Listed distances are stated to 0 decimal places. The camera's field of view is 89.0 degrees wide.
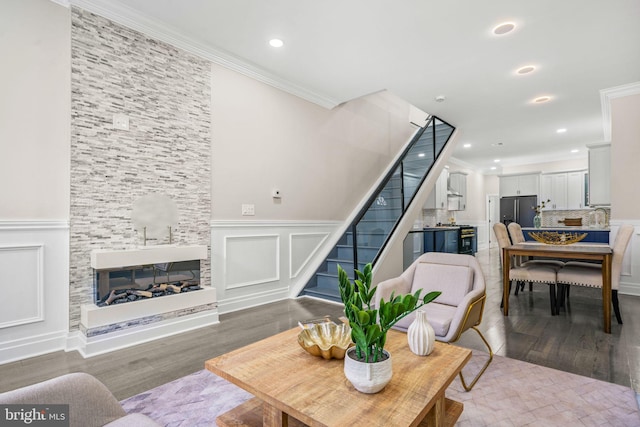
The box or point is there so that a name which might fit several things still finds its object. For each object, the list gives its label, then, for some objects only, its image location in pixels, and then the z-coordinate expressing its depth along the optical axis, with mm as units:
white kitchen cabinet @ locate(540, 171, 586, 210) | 9242
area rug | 1802
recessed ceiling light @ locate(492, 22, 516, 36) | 3197
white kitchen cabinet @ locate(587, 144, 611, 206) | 5855
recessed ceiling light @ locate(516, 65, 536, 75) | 4113
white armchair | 2254
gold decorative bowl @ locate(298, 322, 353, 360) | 1571
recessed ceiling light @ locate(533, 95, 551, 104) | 5173
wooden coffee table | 1160
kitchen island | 6461
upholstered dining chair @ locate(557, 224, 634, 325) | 3412
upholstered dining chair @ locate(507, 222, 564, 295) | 4203
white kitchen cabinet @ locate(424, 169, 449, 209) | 8547
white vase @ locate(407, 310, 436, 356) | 1642
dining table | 3228
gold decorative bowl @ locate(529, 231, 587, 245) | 4488
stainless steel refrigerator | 10016
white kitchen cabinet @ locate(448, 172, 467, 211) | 9922
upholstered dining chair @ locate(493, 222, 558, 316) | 3693
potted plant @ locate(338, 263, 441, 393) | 1255
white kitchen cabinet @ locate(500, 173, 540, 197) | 9984
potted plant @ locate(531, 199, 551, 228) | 6420
